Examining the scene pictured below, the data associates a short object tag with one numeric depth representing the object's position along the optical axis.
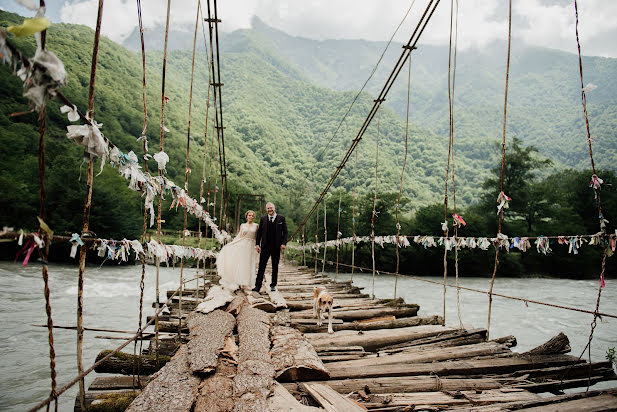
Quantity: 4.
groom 5.30
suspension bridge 1.39
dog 3.77
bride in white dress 5.98
